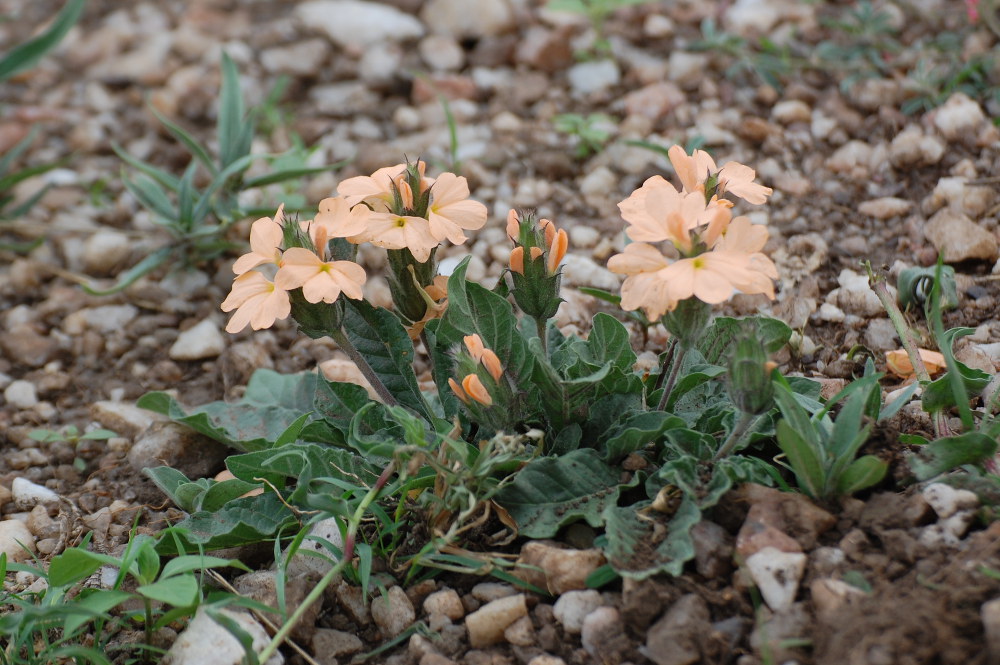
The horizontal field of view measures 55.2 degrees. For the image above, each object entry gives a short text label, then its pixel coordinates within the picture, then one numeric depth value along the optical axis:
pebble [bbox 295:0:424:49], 4.57
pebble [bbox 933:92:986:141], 3.35
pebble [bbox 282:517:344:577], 2.19
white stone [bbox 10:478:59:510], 2.61
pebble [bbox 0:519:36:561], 2.40
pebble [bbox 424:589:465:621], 2.05
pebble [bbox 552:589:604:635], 1.95
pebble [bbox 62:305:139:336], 3.39
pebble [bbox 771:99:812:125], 3.70
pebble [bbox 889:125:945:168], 3.29
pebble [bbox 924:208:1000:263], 2.87
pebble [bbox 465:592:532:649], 1.98
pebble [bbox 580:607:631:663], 1.85
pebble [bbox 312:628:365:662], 2.02
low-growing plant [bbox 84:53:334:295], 3.39
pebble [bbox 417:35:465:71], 4.41
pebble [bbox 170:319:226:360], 3.25
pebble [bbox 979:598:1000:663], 1.54
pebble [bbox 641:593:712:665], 1.76
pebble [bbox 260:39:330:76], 4.47
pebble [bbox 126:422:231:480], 2.67
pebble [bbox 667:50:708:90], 4.03
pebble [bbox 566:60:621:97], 4.14
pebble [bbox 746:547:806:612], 1.80
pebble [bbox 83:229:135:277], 3.65
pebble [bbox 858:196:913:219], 3.18
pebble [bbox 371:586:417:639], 2.05
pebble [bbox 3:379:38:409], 3.07
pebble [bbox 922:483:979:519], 1.86
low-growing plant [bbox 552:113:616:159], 3.77
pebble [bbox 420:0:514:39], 4.50
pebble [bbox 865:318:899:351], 2.68
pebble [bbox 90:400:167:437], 2.89
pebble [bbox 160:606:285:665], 1.94
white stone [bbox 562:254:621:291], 3.14
